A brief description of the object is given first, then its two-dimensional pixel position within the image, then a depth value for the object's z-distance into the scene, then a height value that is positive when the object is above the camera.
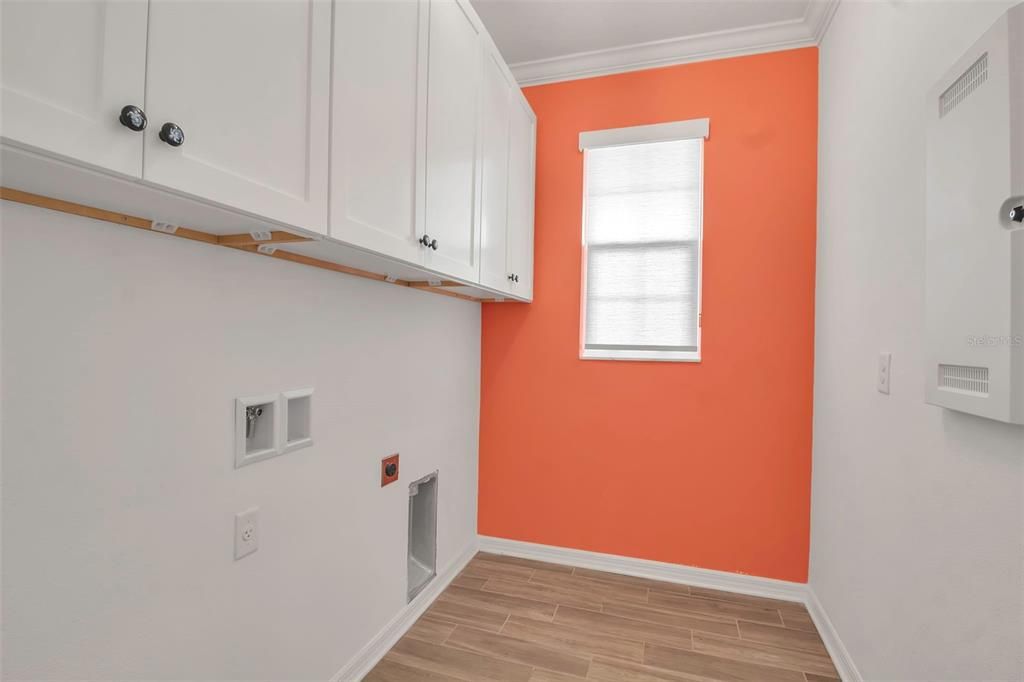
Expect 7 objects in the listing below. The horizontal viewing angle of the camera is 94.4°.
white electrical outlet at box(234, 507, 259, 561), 1.26 -0.52
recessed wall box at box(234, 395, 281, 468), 1.25 -0.25
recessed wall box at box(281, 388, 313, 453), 1.46 -0.24
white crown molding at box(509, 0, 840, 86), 2.33 +1.59
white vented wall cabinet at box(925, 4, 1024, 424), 0.88 +0.27
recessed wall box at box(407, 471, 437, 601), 2.31 -0.91
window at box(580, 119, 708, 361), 2.55 +0.60
